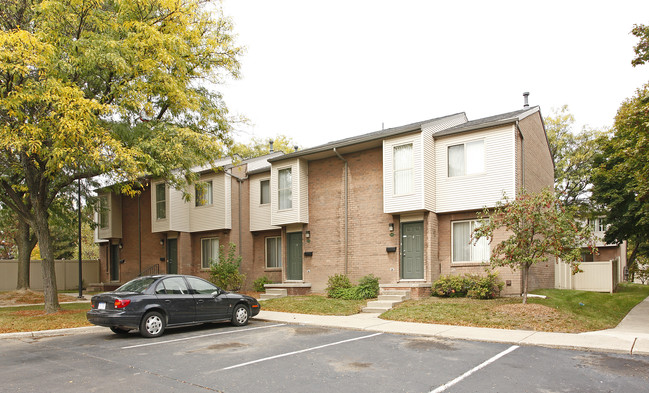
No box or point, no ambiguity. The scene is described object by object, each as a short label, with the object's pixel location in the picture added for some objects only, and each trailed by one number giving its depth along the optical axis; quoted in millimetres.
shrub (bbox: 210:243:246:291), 20453
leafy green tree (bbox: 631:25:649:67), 13933
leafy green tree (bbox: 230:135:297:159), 45975
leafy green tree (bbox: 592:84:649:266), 13477
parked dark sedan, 10430
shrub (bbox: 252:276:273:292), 22000
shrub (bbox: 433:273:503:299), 14820
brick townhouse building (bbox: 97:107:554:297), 16141
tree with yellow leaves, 12211
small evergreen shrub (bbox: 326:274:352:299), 17453
